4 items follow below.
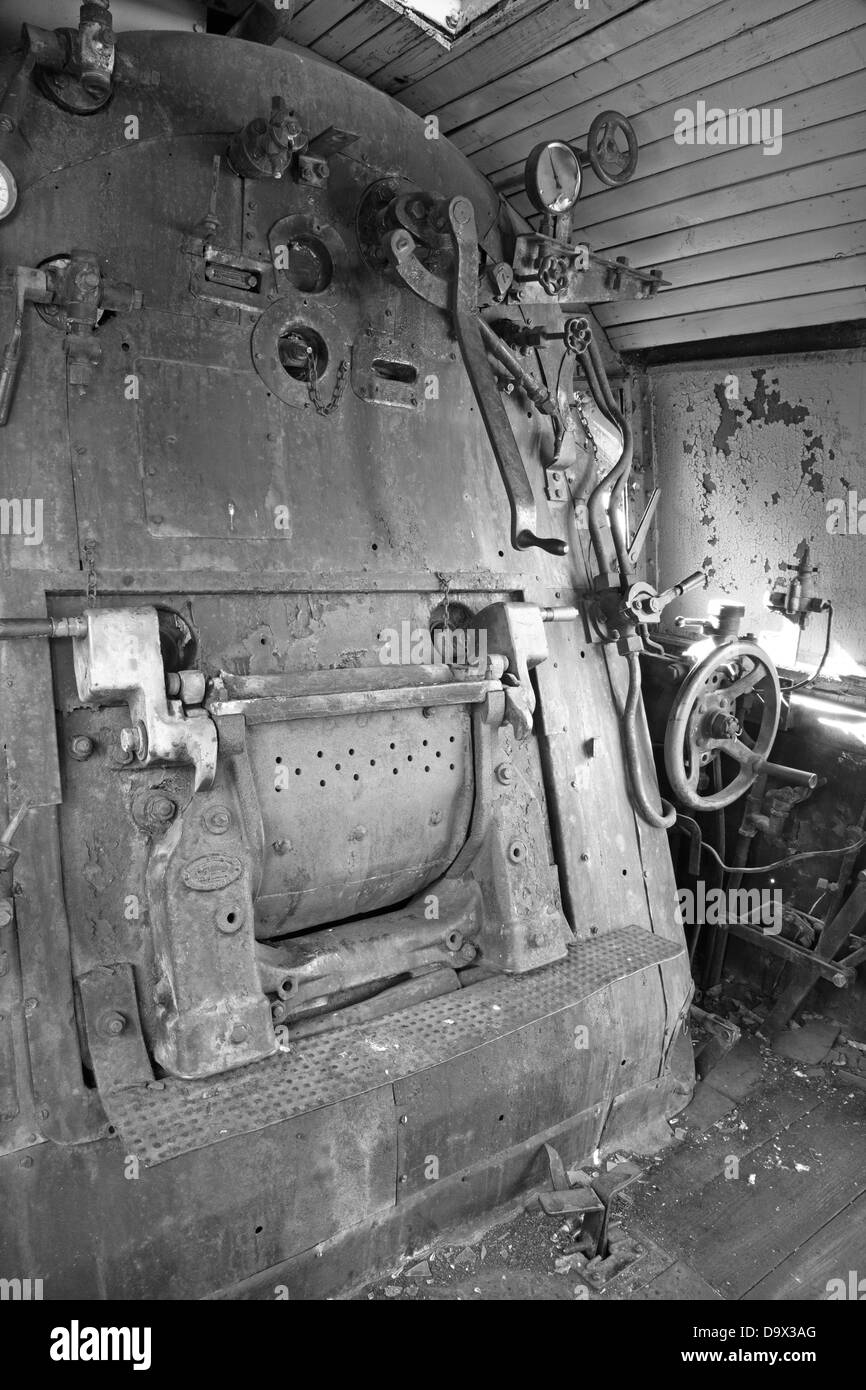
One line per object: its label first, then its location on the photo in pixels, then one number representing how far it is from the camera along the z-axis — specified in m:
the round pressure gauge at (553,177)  3.12
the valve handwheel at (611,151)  3.23
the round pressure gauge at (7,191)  2.24
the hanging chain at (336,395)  2.80
